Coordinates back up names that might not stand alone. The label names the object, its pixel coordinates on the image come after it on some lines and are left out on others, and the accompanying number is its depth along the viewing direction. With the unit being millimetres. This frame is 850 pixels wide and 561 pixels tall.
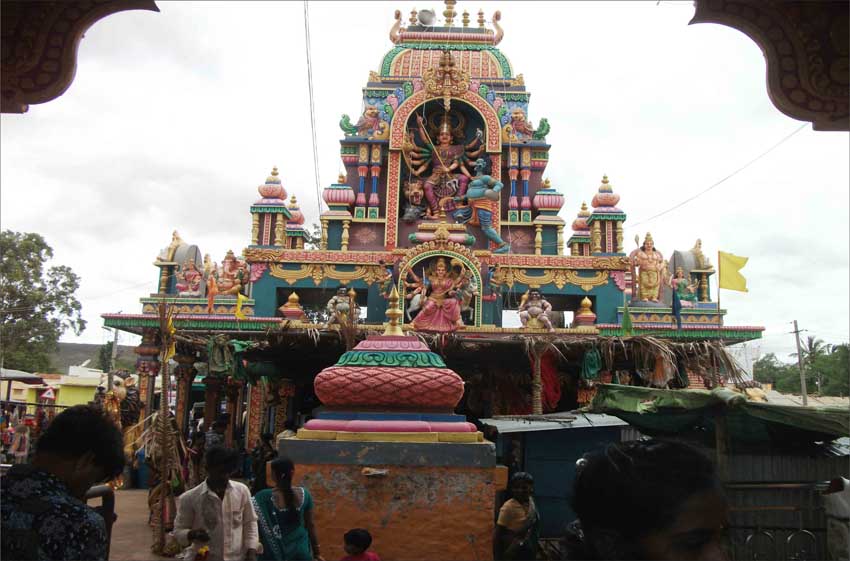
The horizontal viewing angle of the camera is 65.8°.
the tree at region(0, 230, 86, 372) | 26641
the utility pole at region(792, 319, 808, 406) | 24522
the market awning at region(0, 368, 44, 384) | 18833
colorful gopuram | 12328
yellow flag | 12867
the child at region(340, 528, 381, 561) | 3977
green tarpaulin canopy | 6156
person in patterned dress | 2137
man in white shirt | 3973
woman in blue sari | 4180
